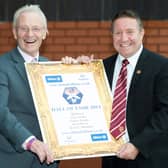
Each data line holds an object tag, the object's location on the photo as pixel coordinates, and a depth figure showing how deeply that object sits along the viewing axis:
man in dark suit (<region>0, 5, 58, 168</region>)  3.34
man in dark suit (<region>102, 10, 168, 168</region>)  3.51
